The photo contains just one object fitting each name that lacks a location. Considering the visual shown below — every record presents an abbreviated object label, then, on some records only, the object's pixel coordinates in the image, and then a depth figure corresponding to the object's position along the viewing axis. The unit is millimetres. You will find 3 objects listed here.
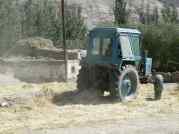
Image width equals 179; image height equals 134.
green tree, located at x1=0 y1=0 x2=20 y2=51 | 44125
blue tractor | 18770
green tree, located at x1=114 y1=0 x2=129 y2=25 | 64500
